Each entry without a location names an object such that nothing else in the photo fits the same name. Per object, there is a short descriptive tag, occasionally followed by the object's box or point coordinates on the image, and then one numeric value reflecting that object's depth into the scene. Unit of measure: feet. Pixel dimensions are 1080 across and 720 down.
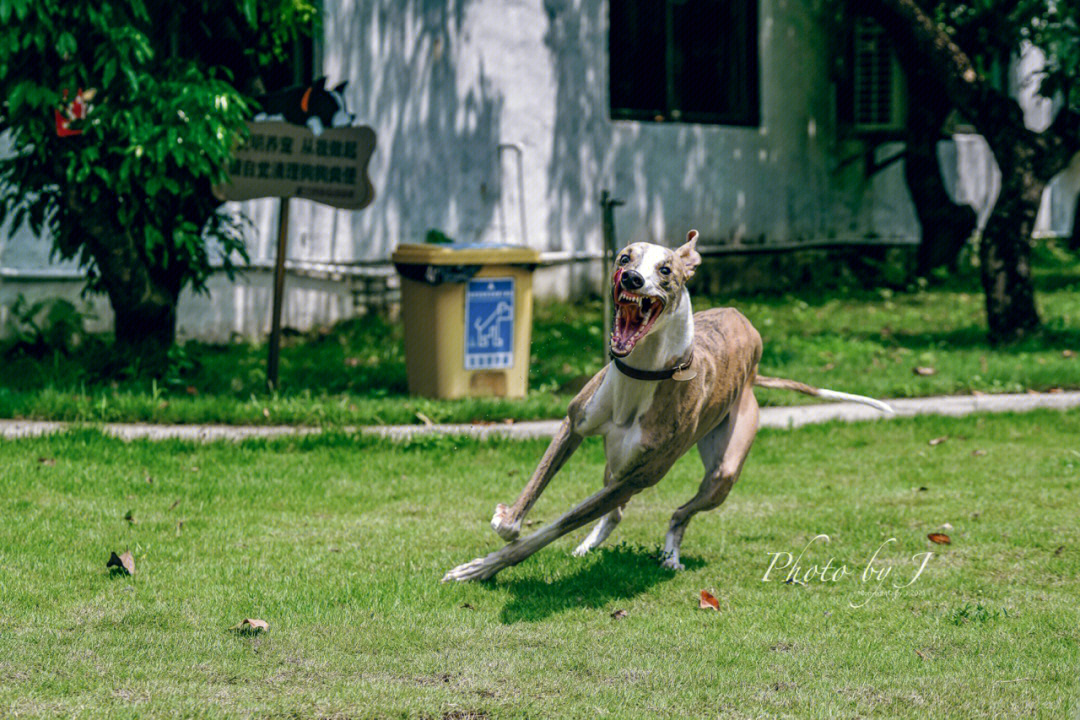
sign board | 60.85
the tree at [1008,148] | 80.69
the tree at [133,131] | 55.36
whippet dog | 30.73
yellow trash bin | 63.00
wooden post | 62.54
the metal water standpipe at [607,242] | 62.04
